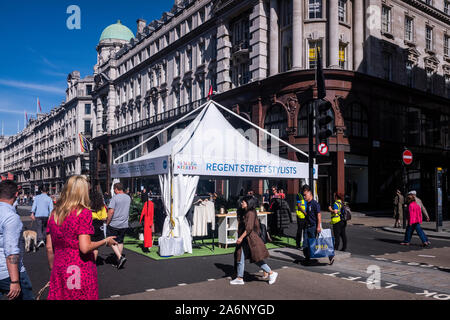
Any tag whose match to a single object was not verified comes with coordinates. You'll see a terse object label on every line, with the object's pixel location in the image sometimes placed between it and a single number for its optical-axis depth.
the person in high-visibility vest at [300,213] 11.41
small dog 12.06
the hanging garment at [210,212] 13.08
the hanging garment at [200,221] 12.97
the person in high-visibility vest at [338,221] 11.20
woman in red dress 3.85
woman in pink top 13.06
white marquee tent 11.63
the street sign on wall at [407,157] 17.44
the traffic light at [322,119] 10.16
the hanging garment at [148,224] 11.70
